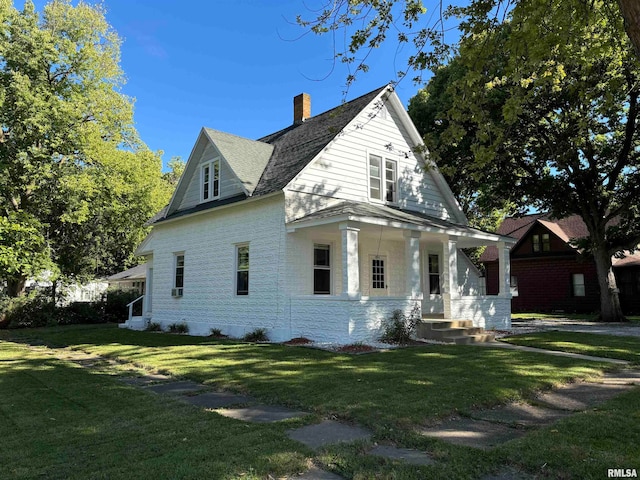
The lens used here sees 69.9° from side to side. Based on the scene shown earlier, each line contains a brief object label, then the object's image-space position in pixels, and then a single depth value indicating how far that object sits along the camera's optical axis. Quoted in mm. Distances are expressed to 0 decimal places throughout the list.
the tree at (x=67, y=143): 21094
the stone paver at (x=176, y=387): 6913
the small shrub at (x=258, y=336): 13375
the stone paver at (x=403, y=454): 3920
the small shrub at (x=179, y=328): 16797
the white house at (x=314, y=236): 12719
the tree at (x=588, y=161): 17167
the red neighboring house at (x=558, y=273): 27562
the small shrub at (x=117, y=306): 25875
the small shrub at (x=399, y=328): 12016
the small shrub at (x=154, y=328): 18031
